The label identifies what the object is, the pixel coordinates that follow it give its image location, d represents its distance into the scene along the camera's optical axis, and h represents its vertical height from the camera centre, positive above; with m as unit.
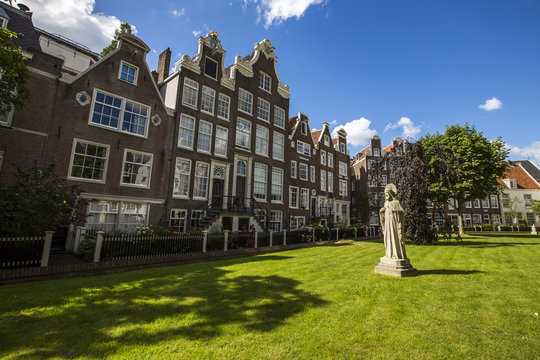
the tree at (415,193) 18.28 +2.16
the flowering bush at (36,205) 8.95 +0.12
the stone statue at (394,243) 8.10 -0.70
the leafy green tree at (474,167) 27.73 +6.61
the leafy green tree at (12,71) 8.93 +5.18
